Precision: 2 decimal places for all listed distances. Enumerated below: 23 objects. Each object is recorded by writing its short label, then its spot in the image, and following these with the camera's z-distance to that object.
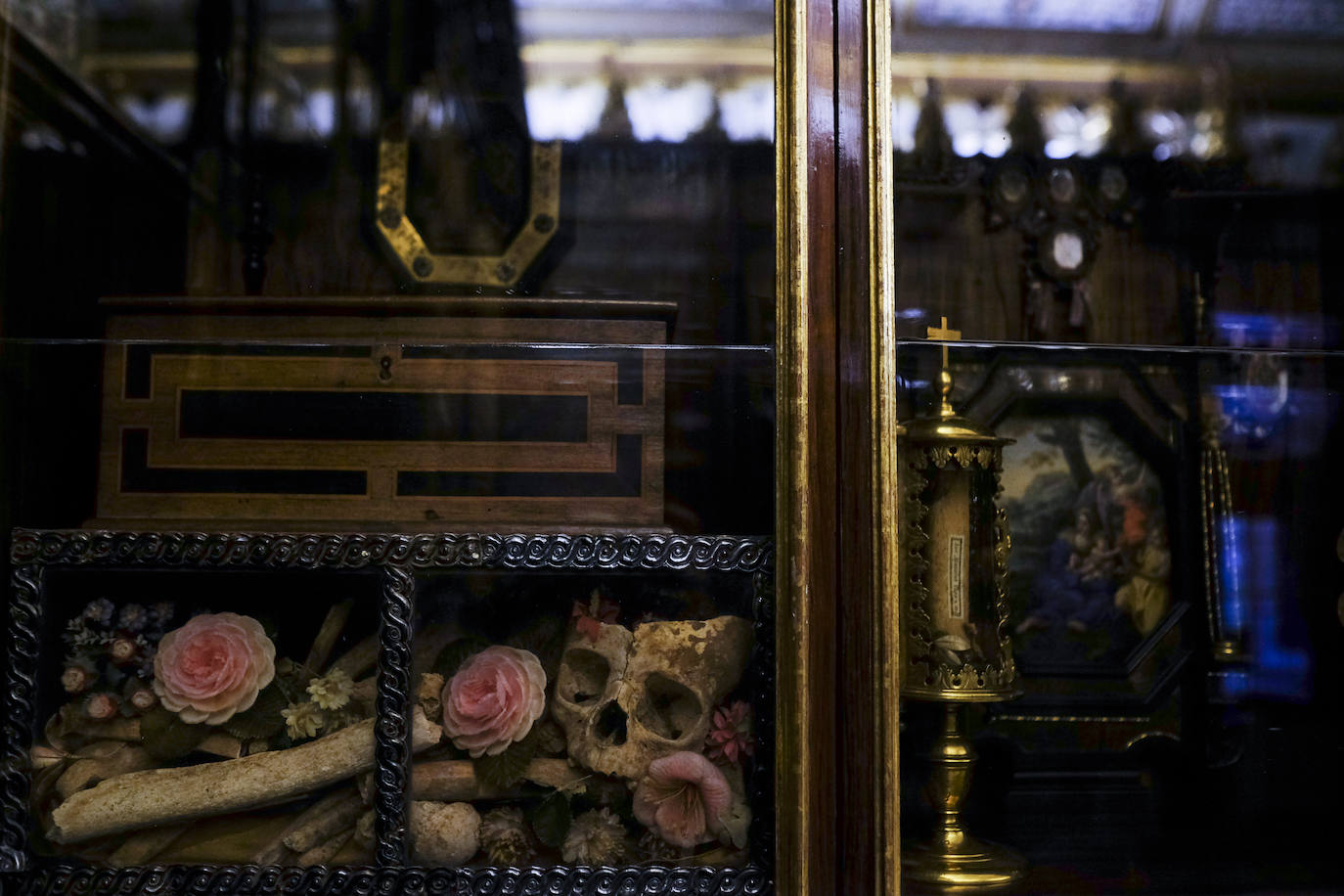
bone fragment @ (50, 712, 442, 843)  0.93
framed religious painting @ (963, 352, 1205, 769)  1.12
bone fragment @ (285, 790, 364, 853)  0.93
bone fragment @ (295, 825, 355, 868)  0.92
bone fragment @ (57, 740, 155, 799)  0.94
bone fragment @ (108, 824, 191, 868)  0.93
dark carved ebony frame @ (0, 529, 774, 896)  0.91
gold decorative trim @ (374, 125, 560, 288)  1.07
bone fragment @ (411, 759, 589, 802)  0.93
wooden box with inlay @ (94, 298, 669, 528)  0.97
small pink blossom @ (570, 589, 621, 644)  0.95
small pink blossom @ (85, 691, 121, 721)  0.95
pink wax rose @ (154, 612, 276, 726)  0.95
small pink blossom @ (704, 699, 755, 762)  0.93
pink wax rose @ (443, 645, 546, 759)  0.94
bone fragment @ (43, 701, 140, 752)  0.95
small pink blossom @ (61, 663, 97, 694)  0.95
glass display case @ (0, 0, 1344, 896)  0.93
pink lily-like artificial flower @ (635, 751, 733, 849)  0.93
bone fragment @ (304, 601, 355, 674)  0.95
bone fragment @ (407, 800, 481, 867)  0.92
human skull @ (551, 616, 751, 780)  0.94
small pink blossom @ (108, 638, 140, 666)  0.95
